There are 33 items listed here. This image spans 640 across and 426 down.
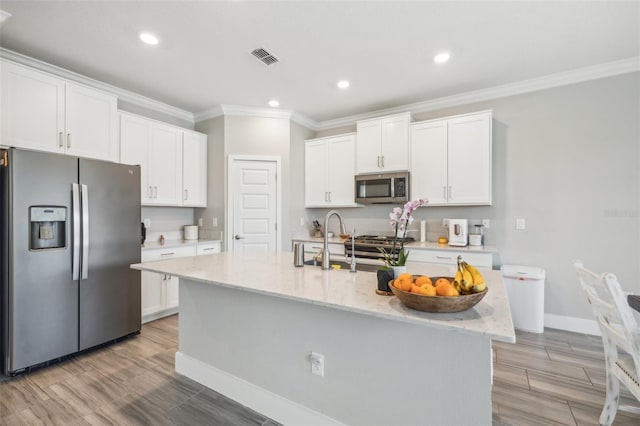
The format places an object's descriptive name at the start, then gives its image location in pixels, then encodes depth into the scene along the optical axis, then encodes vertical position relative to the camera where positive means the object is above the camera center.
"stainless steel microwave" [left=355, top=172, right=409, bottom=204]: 3.72 +0.32
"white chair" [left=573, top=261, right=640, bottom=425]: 1.32 -0.62
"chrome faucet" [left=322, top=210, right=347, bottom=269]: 1.94 -0.30
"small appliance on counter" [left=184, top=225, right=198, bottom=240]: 4.11 -0.29
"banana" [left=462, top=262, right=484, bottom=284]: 1.15 -0.25
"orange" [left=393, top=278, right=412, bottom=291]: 1.18 -0.30
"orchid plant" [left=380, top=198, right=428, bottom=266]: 1.44 -0.04
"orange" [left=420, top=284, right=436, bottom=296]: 1.10 -0.30
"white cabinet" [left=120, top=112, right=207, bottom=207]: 3.41 +0.67
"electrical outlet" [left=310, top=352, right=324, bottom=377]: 1.59 -0.83
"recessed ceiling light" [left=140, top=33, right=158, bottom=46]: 2.43 +1.46
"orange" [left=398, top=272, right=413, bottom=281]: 1.24 -0.28
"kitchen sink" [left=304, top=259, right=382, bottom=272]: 3.46 -0.67
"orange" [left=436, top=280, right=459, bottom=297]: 1.08 -0.29
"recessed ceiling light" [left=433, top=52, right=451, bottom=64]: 2.71 +1.46
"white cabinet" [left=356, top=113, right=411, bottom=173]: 3.74 +0.90
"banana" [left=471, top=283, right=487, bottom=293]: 1.13 -0.29
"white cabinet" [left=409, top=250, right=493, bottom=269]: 3.11 -0.50
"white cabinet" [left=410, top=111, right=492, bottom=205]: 3.31 +0.63
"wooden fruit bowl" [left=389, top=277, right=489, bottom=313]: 1.06 -0.33
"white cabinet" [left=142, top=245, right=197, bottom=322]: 3.28 -0.91
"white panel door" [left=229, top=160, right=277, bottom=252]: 4.07 +0.10
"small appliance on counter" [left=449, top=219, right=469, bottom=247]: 3.41 -0.24
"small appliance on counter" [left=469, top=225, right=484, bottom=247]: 3.44 -0.30
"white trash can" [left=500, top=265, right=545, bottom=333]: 3.04 -0.88
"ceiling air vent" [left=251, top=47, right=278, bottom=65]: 2.68 +1.47
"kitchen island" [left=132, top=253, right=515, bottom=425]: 1.22 -0.71
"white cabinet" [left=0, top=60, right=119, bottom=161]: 2.47 +0.90
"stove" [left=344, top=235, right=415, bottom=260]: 3.57 -0.42
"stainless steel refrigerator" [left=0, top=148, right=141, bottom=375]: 2.21 -0.37
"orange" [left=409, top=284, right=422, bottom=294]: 1.13 -0.30
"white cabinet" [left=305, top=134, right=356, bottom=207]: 4.20 +0.60
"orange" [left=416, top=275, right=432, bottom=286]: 1.20 -0.28
